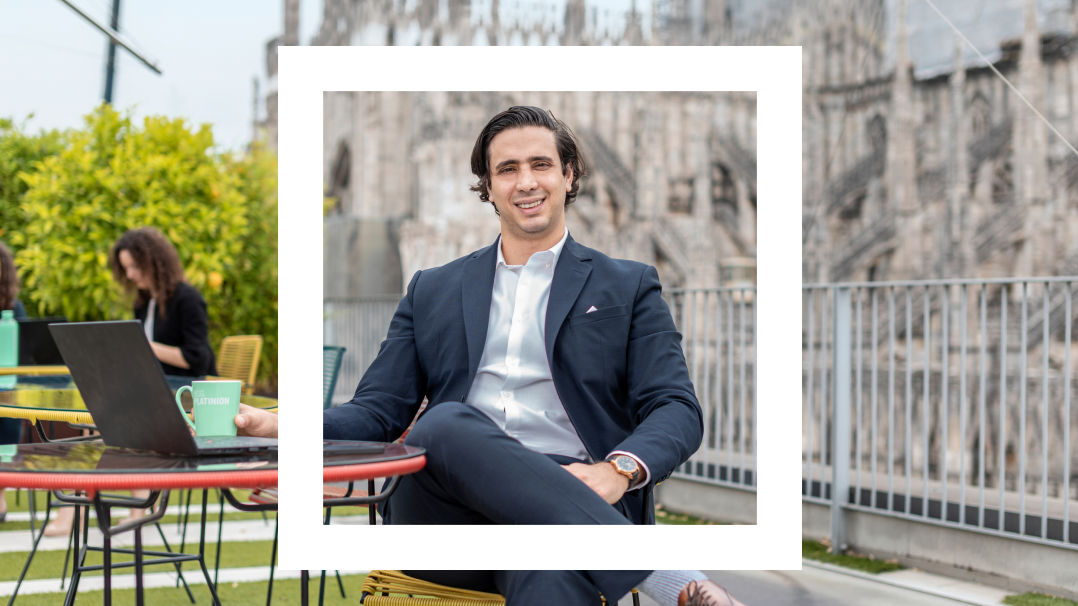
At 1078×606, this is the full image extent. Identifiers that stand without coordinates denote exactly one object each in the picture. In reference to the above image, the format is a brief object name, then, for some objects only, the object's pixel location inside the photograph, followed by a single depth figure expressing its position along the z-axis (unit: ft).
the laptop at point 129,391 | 4.59
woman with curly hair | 13.23
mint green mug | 5.14
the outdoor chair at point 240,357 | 15.84
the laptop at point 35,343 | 14.97
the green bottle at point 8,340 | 12.75
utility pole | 41.70
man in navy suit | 5.51
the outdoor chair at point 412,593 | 5.29
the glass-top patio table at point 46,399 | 7.60
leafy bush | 22.33
